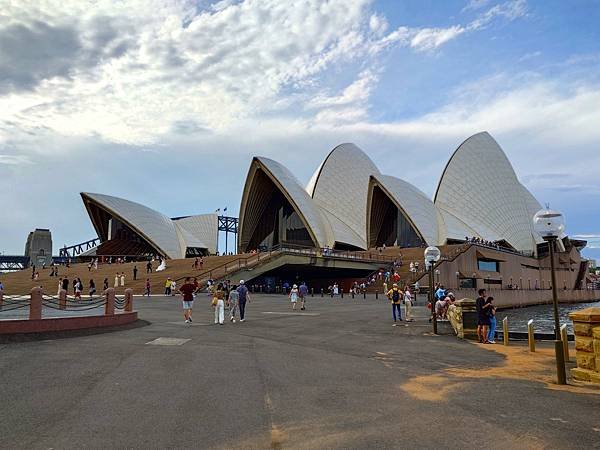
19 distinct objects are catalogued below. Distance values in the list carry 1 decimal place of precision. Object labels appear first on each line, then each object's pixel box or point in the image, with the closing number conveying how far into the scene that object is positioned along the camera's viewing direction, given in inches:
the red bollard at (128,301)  575.8
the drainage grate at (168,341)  404.2
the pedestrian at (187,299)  593.6
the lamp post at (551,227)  319.3
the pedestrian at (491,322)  478.0
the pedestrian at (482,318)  479.5
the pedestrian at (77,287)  1013.5
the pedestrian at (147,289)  1123.9
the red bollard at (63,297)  560.5
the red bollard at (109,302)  521.0
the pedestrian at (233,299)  639.1
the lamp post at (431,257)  610.9
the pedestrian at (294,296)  858.5
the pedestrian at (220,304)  599.5
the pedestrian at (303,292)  849.6
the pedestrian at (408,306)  679.7
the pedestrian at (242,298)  636.7
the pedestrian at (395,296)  637.3
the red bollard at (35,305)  424.5
